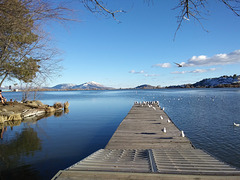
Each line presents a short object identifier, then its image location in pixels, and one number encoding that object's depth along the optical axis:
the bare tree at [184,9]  2.68
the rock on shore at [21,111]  20.45
